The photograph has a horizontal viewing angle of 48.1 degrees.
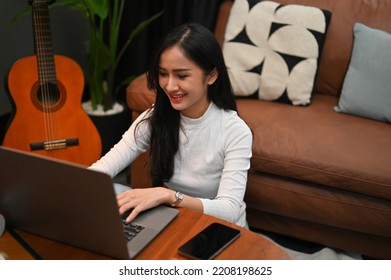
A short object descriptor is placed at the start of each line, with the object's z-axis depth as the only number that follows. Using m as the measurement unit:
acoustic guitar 1.78
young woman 1.22
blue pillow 1.86
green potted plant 1.93
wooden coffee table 0.90
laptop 0.74
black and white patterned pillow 1.99
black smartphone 0.89
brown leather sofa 1.60
